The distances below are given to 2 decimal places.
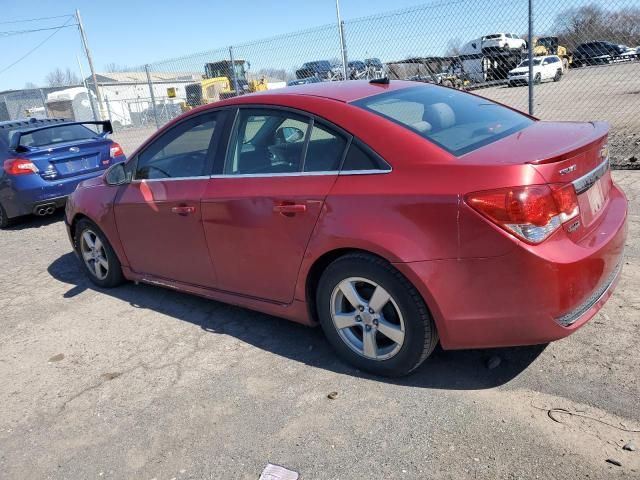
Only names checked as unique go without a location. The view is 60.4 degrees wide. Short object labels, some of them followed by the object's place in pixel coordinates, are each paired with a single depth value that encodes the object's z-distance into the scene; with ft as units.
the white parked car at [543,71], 38.22
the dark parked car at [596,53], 30.72
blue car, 24.71
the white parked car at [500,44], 31.06
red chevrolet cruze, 8.31
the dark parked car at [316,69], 35.69
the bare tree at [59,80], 281.33
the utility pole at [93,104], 62.85
